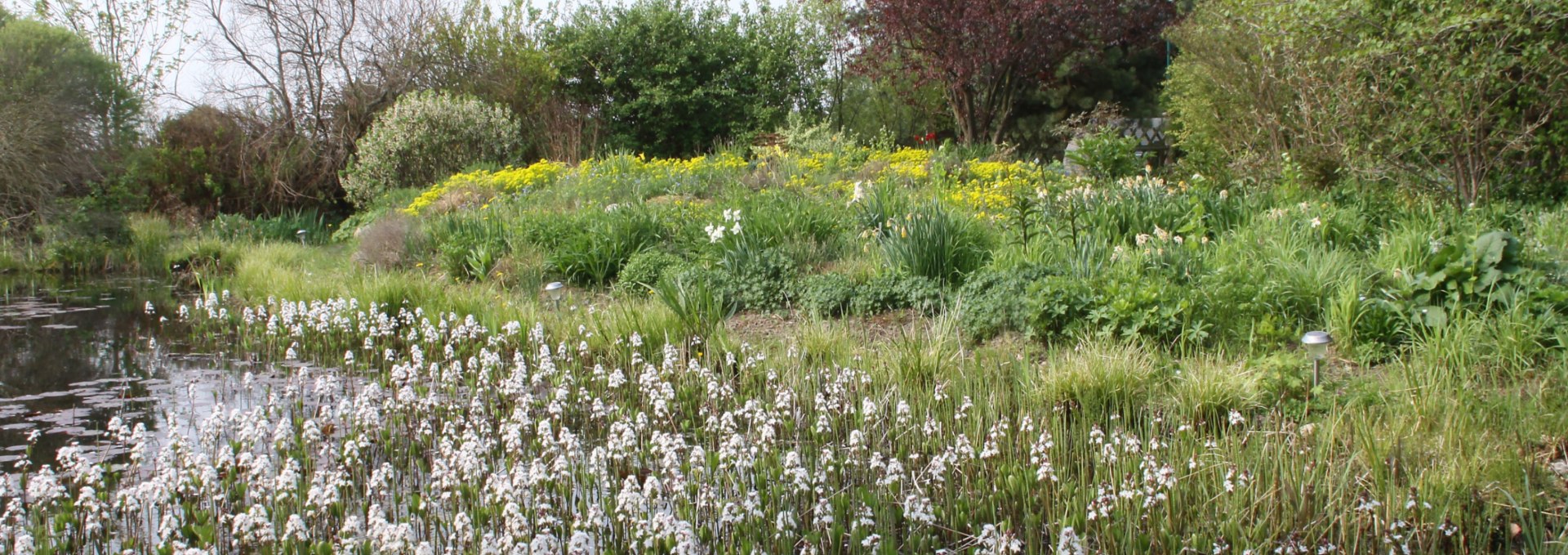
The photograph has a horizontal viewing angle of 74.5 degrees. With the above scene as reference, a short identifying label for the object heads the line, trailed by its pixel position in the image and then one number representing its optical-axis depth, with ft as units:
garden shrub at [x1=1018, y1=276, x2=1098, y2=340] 17.56
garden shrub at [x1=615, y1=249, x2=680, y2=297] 24.99
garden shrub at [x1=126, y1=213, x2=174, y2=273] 43.62
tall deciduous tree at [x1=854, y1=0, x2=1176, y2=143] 49.73
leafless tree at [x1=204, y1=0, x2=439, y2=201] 58.65
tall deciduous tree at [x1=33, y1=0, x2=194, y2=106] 72.43
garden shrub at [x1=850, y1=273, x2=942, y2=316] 20.33
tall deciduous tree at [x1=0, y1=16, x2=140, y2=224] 40.63
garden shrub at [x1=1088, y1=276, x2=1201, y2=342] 16.62
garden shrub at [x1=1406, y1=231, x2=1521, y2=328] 15.88
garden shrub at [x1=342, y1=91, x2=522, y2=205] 51.62
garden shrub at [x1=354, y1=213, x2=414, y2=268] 32.48
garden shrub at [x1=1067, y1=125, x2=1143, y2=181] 32.58
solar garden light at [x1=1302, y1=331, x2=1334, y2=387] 13.25
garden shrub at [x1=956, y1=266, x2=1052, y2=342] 18.25
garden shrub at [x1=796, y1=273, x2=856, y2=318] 20.86
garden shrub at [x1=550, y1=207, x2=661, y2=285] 27.35
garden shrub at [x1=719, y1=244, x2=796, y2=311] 22.21
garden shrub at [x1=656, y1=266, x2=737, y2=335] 20.10
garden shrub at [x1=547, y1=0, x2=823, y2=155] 64.90
